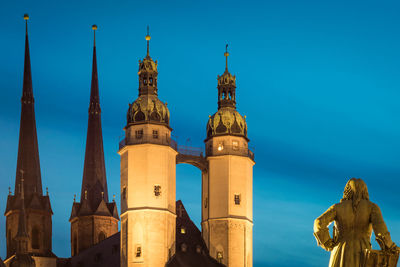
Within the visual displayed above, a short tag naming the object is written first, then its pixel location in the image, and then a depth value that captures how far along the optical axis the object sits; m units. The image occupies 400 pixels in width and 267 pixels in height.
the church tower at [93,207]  132.75
